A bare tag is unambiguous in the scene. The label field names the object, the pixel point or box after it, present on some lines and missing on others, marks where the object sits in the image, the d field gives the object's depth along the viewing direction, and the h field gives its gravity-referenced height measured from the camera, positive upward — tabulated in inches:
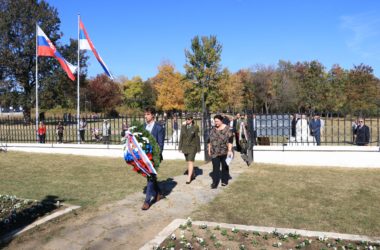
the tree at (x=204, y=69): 1616.6 +235.0
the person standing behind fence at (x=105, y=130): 651.5 -19.0
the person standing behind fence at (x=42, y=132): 658.2 -23.3
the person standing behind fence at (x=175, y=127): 574.6 -13.2
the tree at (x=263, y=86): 2177.7 +214.7
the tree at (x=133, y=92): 2965.1 +245.3
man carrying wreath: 260.5 -14.0
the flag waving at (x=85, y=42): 734.5 +164.9
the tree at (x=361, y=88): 1285.4 +122.8
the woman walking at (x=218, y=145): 316.2 -23.8
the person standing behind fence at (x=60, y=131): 716.7 -23.3
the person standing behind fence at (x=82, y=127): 708.2 -15.4
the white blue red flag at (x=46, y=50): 724.7 +148.7
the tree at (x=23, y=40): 1573.6 +369.4
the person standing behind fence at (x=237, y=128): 542.9 -14.7
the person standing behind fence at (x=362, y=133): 519.4 -22.4
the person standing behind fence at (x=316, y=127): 516.4 -13.3
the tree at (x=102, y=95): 2518.5 +182.5
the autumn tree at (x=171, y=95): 2011.2 +141.2
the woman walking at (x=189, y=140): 348.5 -21.3
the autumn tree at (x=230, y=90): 1669.4 +157.2
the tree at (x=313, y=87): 1594.5 +146.4
